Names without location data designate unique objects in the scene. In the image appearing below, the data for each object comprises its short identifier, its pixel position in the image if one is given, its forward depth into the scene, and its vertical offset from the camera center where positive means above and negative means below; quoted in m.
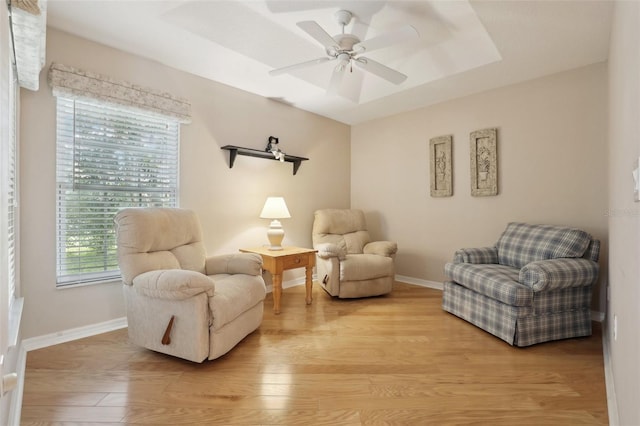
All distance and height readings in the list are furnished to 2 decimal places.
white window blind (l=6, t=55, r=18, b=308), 1.82 +0.07
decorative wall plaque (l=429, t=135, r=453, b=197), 3.90 +0.58
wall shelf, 3.43 +0.67
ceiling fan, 2.06 +1.16
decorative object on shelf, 3.76 +0.76
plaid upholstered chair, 2.37 -0.61
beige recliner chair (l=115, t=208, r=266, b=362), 2.03 -0.53
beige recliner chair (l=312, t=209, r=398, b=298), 3.50 -0.58
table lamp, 3.45 -0.04
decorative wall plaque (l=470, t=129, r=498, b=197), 3.54 +0.56
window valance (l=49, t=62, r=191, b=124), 2.36 +0.99
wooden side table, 3.07 -0.49
